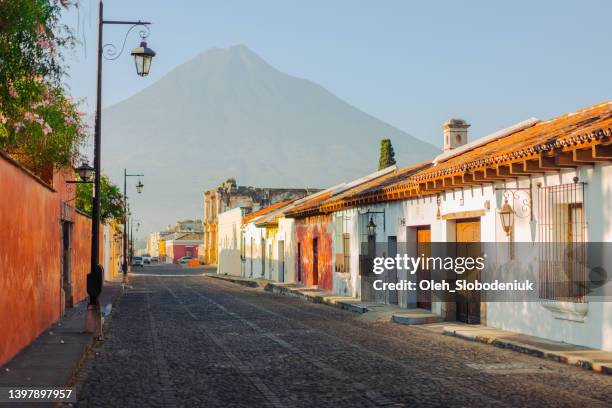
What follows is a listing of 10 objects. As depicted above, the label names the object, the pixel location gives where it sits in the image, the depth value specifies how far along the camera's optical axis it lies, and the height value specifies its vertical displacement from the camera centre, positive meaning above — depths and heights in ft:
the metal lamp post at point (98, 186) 53.78 +4.82
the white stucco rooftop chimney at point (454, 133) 97.09 +14.14
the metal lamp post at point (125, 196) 139.13 +12.02
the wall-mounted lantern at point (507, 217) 58.18 +2.63
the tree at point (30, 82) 43.62 +10.59
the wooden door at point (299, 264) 142.10 -1.51
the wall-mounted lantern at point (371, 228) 90.74 +2.95
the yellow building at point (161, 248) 548.72 +5.85
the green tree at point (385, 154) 198.59 +24.14
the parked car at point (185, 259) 410.00 -1.49
